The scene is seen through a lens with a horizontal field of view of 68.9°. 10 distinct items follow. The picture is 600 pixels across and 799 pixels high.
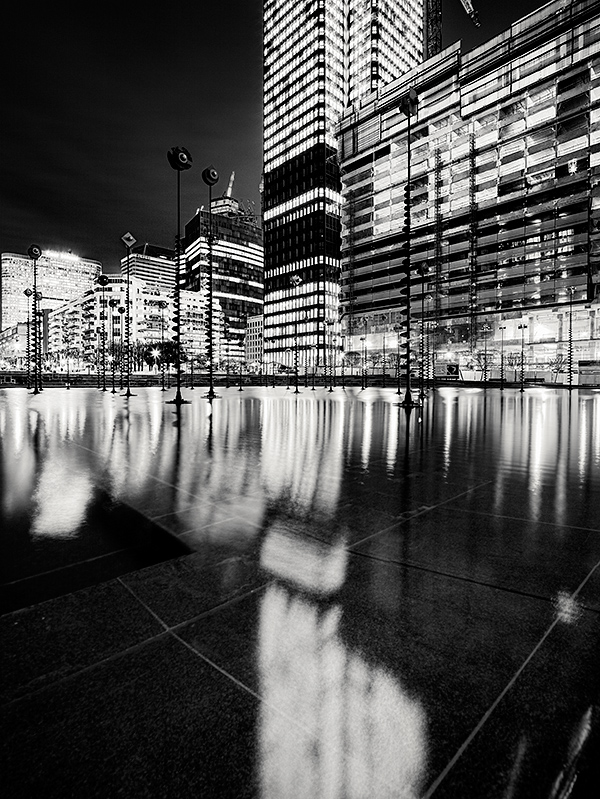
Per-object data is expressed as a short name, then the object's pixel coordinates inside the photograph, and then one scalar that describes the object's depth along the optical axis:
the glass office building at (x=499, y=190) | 83.19
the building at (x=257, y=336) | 196.54
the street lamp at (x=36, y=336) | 30.58
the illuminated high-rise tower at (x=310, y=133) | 141.50
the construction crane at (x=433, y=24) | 151.50
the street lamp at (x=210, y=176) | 23.98
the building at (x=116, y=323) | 169.38
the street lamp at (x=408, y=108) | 20.31
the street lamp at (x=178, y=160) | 20.55
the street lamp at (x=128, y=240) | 29.34
